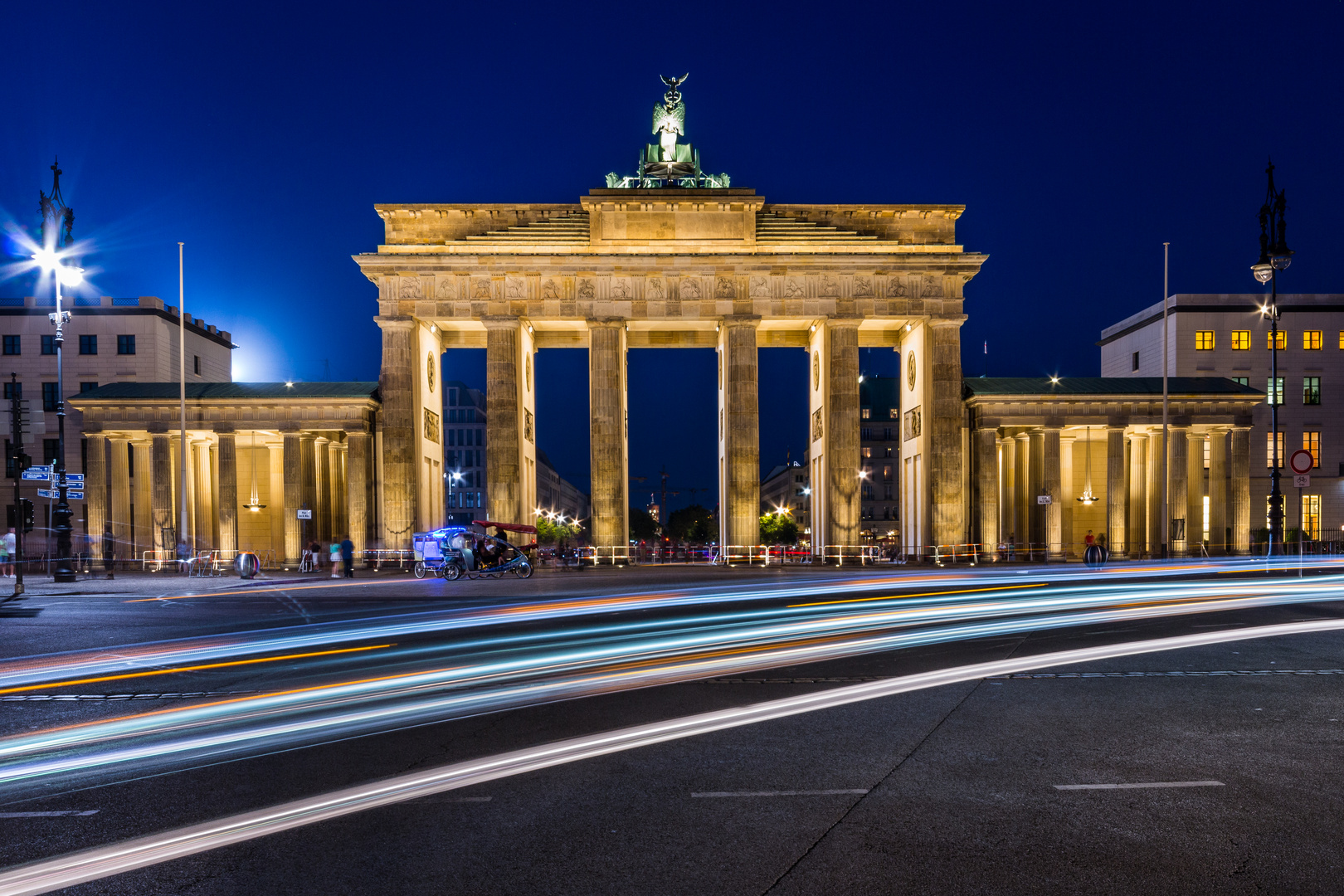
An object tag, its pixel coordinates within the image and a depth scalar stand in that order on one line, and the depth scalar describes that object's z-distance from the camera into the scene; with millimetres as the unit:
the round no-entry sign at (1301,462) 22188
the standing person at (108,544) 41062
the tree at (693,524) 148875
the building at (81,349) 60312
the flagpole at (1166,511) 41062
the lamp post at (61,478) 27734
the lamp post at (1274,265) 26766
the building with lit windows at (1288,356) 58000
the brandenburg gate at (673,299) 44094
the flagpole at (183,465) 37125
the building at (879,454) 104750
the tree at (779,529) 99562
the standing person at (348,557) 32812
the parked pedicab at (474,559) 31281
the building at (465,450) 117000
